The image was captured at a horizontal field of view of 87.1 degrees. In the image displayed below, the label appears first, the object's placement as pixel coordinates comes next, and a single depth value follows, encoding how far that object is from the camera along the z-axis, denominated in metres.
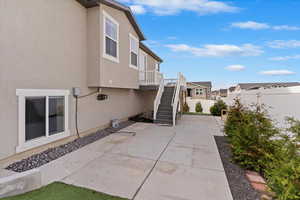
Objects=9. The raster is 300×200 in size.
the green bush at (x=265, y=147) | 2.32
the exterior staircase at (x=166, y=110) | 10.14
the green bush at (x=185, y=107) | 18.42
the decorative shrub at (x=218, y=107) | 15.39
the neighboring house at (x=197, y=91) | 35.99
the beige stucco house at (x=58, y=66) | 3.96
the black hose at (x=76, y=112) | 6.21
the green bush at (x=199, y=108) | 20.14
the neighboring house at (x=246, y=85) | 38.40
